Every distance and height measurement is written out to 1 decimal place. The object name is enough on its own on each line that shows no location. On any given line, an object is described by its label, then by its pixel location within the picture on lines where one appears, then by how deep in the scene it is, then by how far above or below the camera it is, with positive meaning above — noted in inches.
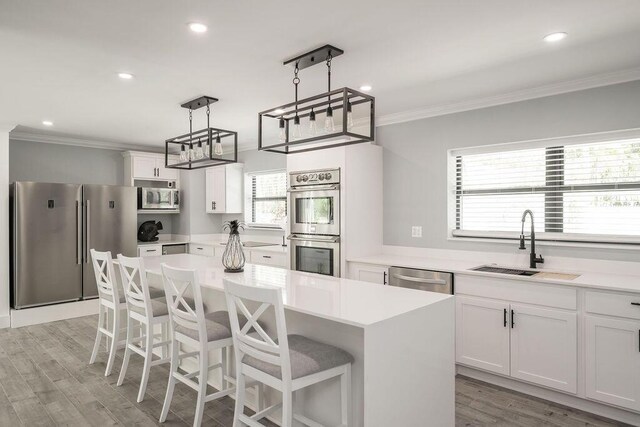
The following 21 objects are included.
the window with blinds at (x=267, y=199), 236.1 +6.1
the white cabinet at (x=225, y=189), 249.8 +12.6
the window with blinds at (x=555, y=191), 125.0 +5.9
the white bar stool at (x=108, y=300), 133.1 -31.4
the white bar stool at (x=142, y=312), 115.2 -31.3
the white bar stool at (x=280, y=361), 72.2 -29.2
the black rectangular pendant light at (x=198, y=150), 136.2 +20.6
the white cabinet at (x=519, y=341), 112.3 -39.2
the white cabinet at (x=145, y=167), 242.4 +25.4
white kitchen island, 72.5 -27.6
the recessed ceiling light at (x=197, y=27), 89.6 +40.7
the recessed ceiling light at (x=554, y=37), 94.3 +40.5
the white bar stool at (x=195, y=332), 94.1 -30.4
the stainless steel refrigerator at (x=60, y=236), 193.6 -13.7
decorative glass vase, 123.0 -13.8
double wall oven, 166.1 -5.1
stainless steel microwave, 241.3 +6.2
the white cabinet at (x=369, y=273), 151.8 -24.8
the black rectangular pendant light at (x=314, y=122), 92.5 +21.8
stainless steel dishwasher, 133.8 -24.3
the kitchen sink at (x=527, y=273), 118.5 -20.0
